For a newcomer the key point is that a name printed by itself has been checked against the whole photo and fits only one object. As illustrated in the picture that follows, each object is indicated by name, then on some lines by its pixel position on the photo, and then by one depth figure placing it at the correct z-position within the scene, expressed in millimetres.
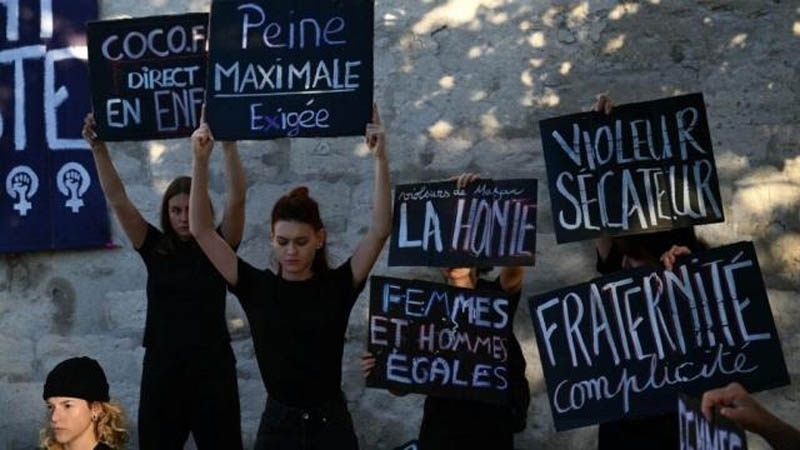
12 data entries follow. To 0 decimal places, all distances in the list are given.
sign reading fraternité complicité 4668
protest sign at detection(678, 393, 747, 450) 3811
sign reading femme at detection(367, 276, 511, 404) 5363
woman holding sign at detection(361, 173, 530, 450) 5270
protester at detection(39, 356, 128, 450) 4734
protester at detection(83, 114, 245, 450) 5836
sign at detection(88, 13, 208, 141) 5836
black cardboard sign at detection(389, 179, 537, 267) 5430
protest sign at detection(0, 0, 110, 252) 7637
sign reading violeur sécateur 5062
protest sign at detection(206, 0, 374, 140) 5535
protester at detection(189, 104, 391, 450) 5137
